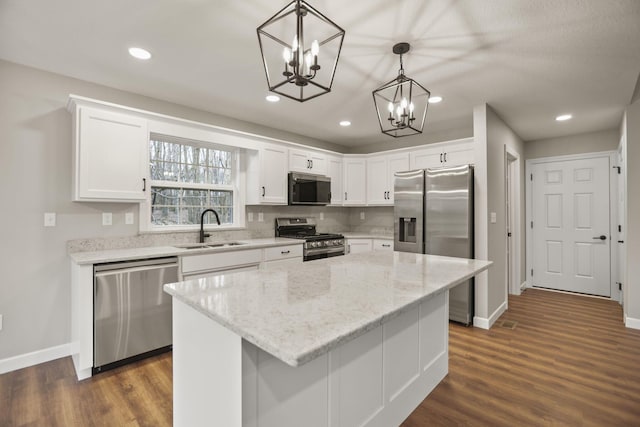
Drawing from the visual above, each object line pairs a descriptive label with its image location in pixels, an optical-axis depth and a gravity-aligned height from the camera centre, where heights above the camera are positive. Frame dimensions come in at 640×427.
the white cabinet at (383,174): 4.62 +0.64
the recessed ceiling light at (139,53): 2.30 +1.25
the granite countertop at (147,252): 2.39 -0.33
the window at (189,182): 3.35 +0.39
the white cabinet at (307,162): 4.29 +0.79
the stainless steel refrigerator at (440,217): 3.43 -0.02
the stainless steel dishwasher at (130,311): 2.39 -0.79
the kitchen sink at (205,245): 3.26 -0.33
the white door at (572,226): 4.49 -0.17
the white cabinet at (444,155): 3.94 +0.81
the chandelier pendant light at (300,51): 1.33 +1.24
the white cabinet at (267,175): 3.90 +0.52
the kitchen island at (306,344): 0.99 -0.52
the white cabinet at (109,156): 2.58 +0.53
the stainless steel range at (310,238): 4.07 -0.31
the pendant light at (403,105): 2.05 +1.23
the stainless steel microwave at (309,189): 4.24 +0.38
